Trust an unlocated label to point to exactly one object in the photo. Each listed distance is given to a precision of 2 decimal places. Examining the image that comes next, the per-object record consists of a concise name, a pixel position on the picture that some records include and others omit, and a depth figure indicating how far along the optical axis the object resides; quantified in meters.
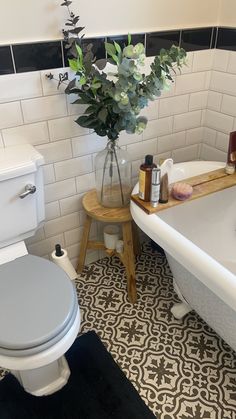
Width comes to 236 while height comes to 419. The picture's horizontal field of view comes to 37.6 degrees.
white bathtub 1.13
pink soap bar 1.53
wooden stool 1.63
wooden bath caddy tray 1.49
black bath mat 1.34
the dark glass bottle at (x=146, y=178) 1.45
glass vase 1.63
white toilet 1.12
